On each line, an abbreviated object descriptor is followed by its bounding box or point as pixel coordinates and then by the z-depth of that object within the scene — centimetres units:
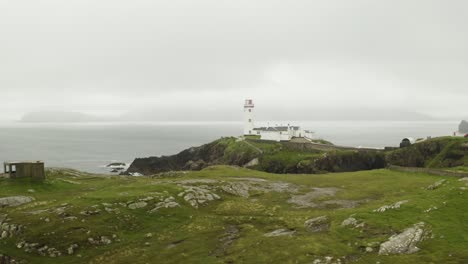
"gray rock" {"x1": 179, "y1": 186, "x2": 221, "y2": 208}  4735
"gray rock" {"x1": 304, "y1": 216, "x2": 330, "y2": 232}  3407
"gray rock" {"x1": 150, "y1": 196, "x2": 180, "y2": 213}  4358
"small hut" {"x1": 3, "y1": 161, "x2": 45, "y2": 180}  5631
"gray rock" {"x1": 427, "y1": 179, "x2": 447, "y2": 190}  4413
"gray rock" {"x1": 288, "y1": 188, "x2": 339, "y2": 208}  4649
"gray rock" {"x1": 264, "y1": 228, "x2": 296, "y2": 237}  3352
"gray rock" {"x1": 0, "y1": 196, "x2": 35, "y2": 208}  4600
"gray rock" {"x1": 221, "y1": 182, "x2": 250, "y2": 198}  5419
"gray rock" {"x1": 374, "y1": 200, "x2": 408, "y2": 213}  3551
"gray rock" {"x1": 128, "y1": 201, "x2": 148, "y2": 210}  4311
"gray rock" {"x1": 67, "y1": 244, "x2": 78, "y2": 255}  3444
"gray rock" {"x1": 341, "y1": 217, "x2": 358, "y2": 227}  3290
